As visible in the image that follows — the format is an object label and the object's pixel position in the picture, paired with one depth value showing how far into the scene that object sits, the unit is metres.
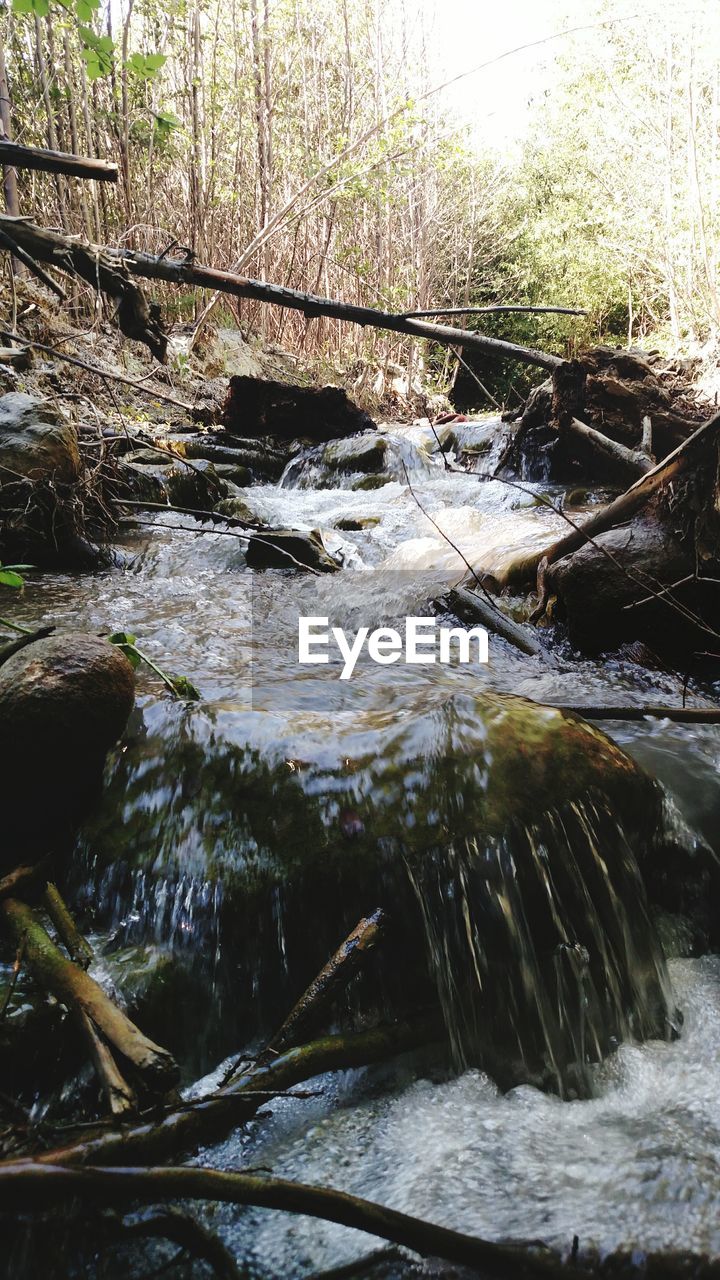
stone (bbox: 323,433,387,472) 8.99
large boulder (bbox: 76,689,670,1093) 1.77
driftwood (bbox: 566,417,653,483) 4.92
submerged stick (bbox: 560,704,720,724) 2.28
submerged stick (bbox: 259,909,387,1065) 1.48
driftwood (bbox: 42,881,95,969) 1.57
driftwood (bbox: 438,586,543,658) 3.80
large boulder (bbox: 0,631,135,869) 1.91
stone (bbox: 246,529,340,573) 5.16
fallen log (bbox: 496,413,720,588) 3.13
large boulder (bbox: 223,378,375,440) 10.17
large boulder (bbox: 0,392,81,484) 4.32
